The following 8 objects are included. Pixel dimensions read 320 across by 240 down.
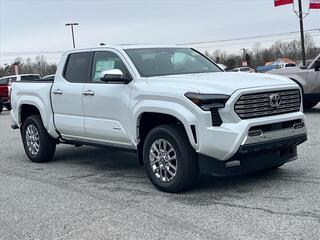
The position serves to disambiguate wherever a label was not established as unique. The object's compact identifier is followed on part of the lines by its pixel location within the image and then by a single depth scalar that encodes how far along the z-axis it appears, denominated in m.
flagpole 18.88
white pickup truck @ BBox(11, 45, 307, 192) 4.04
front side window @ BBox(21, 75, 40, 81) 18.04
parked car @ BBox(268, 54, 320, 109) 9.58
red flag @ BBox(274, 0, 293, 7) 17.02
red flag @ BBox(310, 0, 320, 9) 17.04
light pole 38.06
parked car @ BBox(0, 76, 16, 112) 17.41
